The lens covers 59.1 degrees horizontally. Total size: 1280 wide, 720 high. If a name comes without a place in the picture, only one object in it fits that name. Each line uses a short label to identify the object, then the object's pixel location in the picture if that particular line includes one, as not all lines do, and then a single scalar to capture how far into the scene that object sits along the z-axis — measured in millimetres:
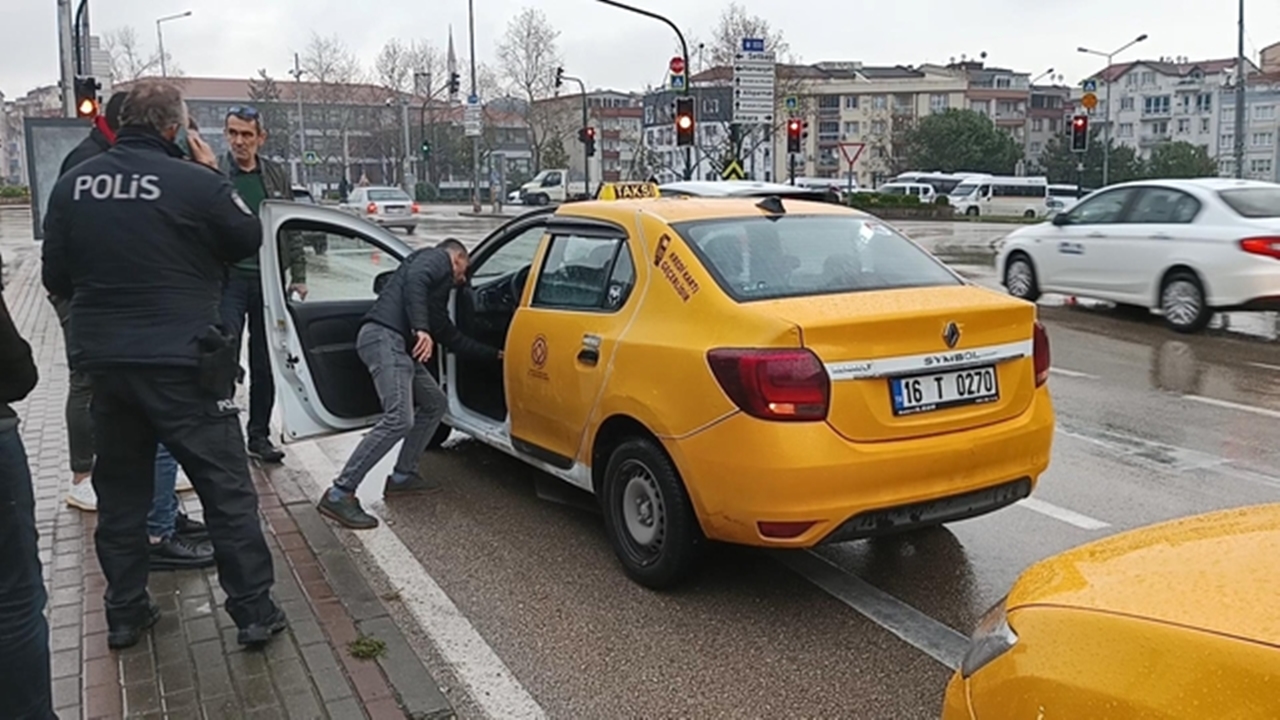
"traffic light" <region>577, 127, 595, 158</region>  43031
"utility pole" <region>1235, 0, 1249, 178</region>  31862
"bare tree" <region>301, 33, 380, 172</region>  83000
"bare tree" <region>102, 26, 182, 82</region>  72438
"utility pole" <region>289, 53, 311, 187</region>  73250
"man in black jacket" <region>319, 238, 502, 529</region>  5613
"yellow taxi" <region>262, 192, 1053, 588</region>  4109
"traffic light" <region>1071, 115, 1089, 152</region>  33156
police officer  3721
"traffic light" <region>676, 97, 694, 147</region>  22844
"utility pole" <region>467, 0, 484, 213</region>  54188
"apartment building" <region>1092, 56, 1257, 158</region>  104812
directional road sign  21078
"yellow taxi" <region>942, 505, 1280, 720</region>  1906
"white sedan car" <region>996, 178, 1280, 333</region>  11156
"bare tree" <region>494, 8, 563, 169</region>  66438
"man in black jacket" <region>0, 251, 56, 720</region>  2912
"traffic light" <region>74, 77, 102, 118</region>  19297
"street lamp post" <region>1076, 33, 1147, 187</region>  46088
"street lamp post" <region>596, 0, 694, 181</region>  25062
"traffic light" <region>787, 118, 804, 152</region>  30469
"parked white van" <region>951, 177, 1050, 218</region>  58688
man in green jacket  6242
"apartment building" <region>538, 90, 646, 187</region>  75875
